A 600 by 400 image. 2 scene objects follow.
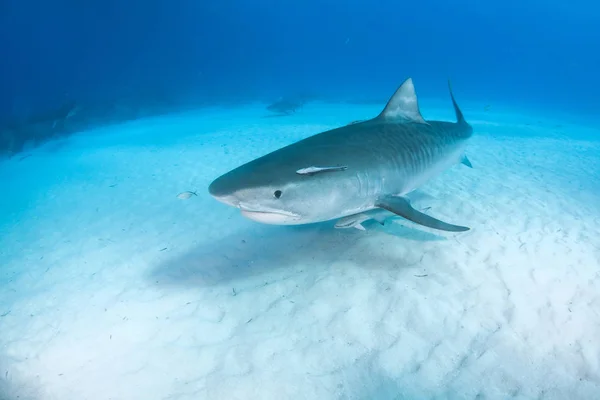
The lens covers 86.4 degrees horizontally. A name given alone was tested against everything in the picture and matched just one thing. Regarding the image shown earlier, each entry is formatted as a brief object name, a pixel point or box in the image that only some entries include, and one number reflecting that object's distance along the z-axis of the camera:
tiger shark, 2.97
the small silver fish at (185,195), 6.22
